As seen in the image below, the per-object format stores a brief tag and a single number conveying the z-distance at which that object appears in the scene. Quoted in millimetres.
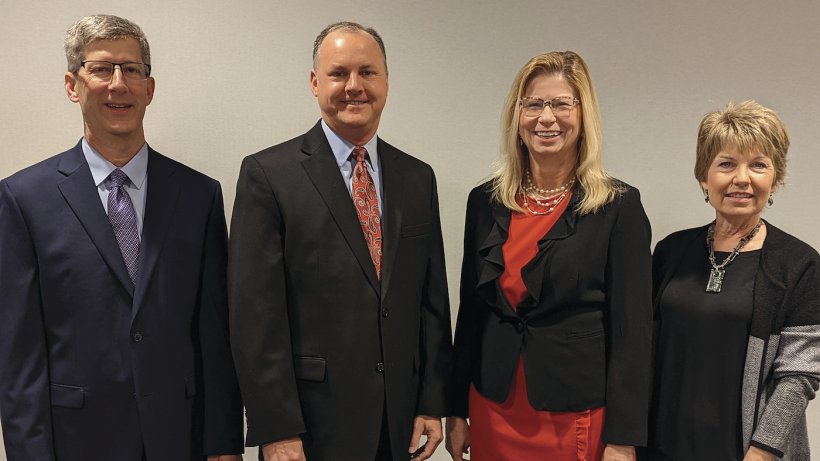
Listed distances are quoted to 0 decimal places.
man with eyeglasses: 1762
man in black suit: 1785
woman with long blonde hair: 1921
